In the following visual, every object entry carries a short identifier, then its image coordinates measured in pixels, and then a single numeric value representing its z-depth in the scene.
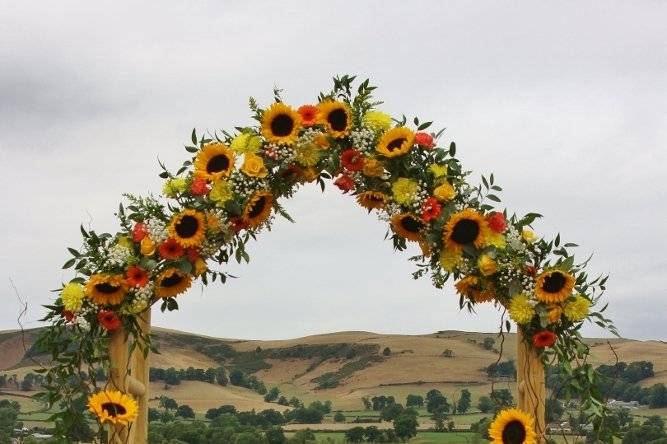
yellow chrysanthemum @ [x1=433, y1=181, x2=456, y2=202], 7.72
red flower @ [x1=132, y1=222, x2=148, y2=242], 7.73
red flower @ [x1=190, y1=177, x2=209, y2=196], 7.81
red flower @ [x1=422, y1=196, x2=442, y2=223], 7.72
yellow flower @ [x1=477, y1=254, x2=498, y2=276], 7.57
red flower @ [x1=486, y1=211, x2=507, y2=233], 7.65
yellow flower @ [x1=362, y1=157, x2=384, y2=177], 7.99
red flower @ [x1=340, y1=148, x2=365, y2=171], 8.03
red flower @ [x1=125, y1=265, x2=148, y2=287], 7.57
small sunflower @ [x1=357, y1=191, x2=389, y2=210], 7.99
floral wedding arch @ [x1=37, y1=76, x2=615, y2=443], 7.48
